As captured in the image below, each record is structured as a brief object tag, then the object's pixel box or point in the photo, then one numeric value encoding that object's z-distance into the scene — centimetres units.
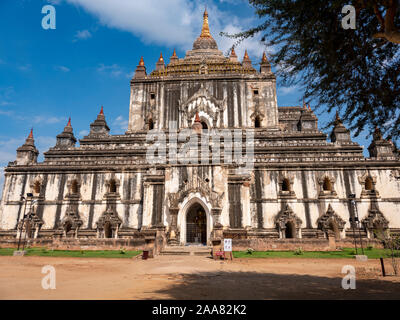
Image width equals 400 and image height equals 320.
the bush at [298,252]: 1981
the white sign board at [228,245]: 1767
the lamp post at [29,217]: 2677
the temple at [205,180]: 2483
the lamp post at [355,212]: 2633
